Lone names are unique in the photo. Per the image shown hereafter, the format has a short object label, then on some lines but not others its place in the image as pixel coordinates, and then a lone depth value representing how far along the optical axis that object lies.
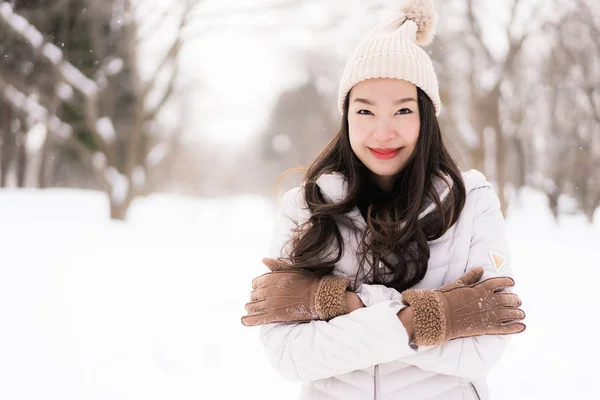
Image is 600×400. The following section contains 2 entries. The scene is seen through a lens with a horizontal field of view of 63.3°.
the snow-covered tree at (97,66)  8.95
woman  1.28
